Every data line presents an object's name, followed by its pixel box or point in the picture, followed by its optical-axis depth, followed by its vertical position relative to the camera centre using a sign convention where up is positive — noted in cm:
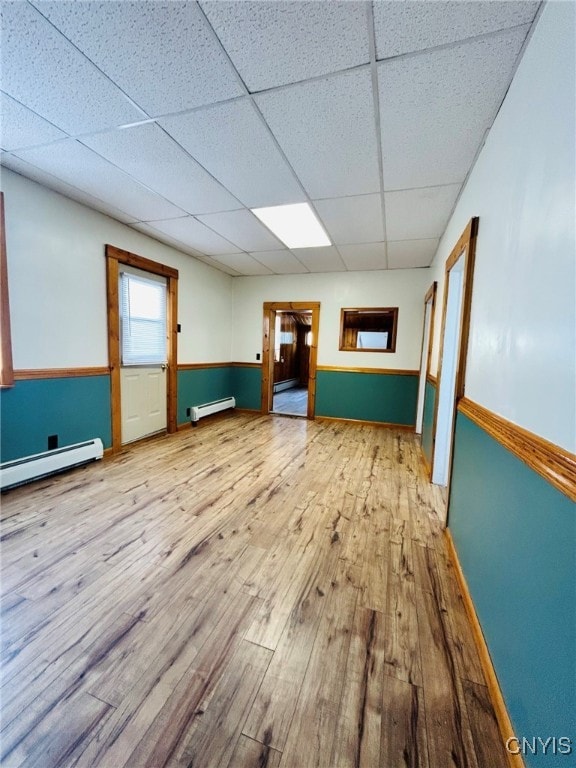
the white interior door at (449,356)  256 +3
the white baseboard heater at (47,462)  240 -106
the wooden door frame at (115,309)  319 +43
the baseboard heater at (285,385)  823 -94
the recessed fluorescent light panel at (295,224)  287 +142
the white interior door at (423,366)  396 -11
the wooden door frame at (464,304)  181 +35
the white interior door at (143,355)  351 -8
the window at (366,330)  496 +52
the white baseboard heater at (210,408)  465 -98
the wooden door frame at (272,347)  518 +14
